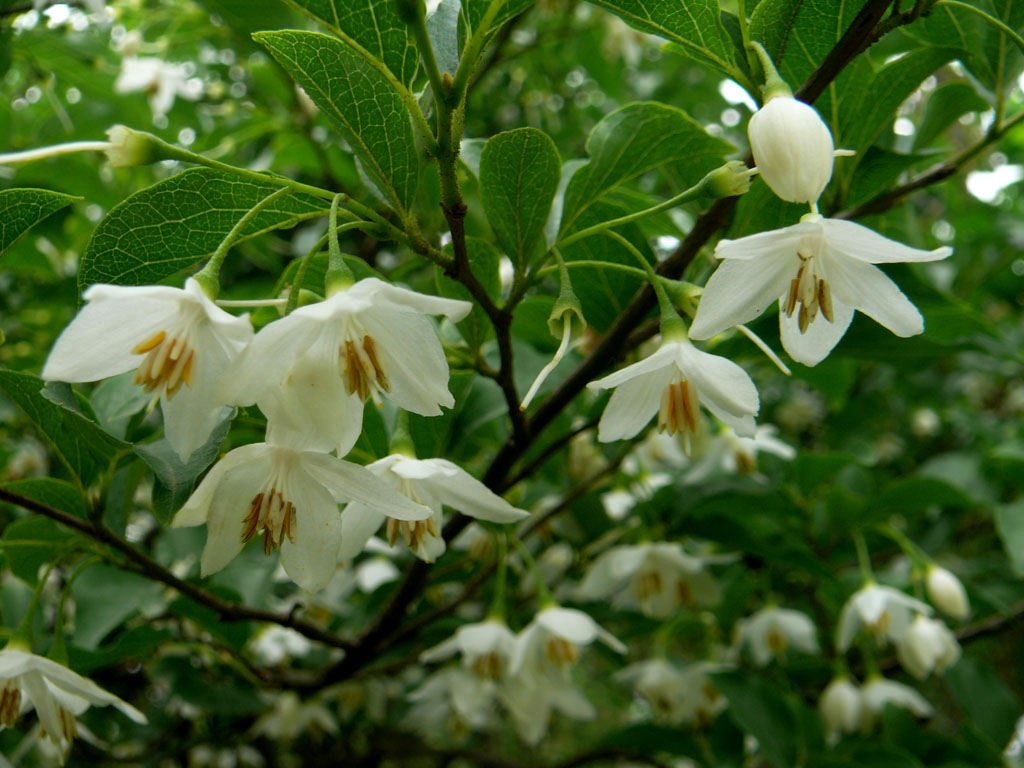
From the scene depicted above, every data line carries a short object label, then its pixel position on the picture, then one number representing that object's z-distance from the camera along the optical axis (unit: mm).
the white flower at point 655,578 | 250
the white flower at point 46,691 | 161
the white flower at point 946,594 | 248
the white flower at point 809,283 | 136
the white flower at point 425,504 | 149
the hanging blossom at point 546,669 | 206
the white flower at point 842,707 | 285
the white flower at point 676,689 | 310
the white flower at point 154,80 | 360
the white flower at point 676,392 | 142
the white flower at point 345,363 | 125
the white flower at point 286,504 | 140
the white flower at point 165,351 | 129
